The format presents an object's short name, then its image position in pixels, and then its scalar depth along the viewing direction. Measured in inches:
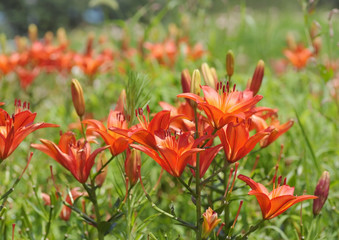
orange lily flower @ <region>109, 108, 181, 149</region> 38.9
